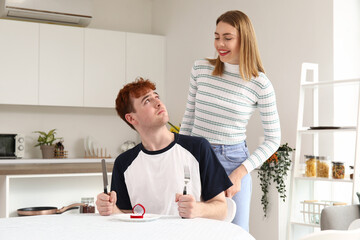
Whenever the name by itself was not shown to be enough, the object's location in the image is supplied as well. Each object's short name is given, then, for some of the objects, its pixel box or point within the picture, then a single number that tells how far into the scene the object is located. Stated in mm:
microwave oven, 5121
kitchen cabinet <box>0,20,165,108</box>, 5090
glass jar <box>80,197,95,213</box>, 3163
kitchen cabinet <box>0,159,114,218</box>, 3184
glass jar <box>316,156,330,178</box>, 3229
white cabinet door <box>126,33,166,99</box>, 5652
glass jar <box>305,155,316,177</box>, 3318
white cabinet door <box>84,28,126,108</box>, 5449
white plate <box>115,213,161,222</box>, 1466
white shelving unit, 3385
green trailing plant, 3465
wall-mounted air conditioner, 5004
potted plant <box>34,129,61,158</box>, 5355
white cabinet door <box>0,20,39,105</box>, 5039
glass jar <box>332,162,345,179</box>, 3113
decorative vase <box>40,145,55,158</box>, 5350
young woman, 1997
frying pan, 3188
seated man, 1750
